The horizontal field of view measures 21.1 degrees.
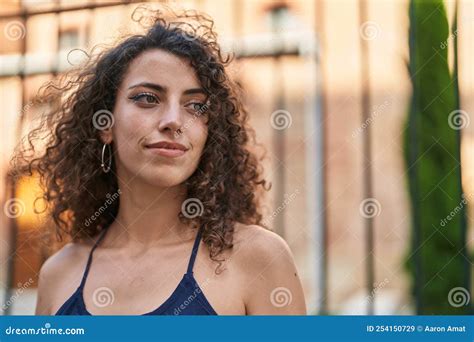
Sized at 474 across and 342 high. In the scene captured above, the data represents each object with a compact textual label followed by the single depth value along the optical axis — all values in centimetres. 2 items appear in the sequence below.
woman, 167
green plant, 186
